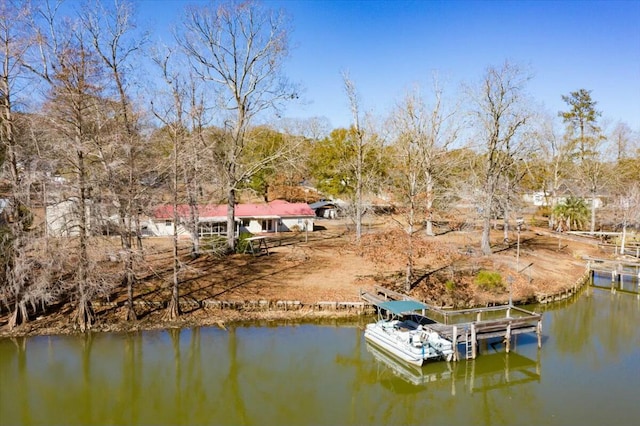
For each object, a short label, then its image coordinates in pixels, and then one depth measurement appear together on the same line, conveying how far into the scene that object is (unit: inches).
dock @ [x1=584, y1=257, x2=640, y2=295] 1056.8
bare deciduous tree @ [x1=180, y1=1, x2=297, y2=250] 1126.4
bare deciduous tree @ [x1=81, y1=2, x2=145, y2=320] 701.3
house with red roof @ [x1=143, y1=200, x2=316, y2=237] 1477.6
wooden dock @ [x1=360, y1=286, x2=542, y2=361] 631.2
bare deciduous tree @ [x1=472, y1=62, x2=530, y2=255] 1179.9
